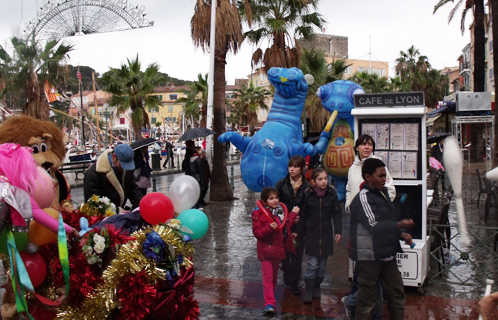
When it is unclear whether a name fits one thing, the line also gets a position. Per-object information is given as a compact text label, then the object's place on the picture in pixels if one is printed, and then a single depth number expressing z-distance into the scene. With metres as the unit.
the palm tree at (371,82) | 35.31
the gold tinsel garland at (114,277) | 3.93
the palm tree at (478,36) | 22.78
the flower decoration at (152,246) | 4.01
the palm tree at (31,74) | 19.81
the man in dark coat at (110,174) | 5.91
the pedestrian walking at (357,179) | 4.86
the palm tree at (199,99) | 26.25
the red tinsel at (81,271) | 4.02
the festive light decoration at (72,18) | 20.83
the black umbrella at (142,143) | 7.21
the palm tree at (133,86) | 19.94
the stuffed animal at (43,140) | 4.98
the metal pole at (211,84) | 12.45
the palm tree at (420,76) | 50.72
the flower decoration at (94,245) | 3.96
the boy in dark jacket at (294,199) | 5.93
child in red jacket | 5.43
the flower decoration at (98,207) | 4.92
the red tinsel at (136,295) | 3.89
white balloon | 4.66
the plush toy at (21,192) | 3.78
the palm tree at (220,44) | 12.92
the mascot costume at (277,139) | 9.25
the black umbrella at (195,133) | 11.00
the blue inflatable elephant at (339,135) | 9.59
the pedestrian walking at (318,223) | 5.66
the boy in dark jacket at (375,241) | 4.25
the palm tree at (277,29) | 15.95
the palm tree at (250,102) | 45.25
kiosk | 6.12
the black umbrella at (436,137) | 13.18
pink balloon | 4.11
